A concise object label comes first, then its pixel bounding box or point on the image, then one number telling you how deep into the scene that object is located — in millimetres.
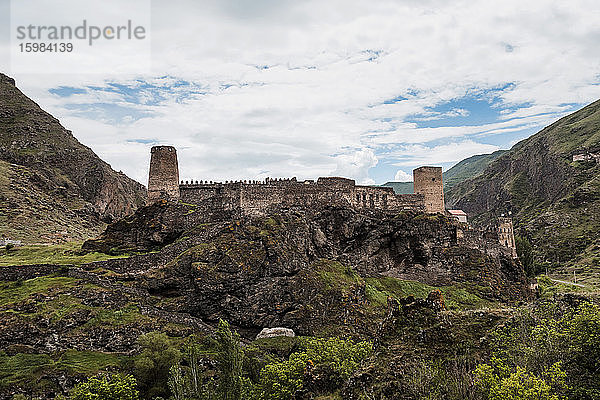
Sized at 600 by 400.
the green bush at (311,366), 28234
